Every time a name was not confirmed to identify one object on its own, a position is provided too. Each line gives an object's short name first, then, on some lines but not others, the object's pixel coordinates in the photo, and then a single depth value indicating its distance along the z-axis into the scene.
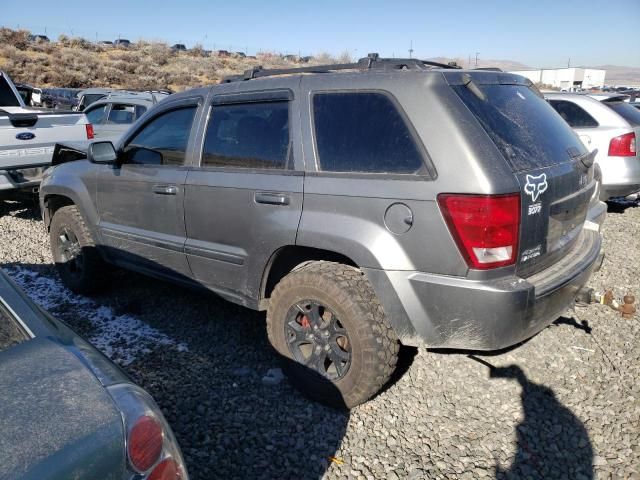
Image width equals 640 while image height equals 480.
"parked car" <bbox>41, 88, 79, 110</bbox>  16.83
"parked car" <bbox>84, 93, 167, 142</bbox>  9.86
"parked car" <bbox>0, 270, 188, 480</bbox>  1.27
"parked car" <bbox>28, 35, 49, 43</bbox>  42.17
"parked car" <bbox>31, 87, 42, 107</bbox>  14.38
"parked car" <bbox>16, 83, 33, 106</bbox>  13.22
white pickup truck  6.45
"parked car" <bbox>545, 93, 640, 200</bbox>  6.83
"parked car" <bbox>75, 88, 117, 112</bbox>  13.99
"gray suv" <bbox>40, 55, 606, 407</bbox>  2.50
